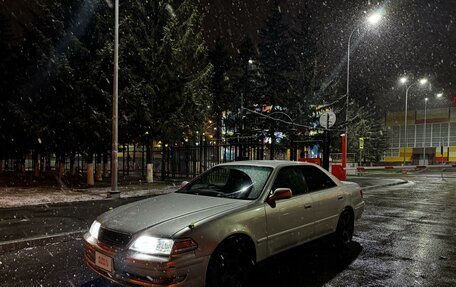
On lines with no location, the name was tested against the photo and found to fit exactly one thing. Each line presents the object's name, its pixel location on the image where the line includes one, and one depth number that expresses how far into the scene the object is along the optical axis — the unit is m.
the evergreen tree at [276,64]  27.81
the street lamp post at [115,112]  13.23
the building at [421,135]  61.90
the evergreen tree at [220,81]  40.34
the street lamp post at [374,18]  16.88
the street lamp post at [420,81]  35.34
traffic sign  14.27
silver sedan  3.61
